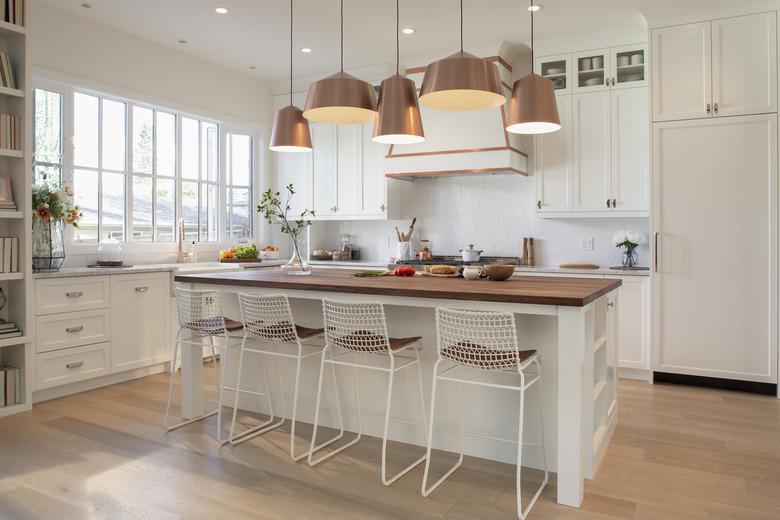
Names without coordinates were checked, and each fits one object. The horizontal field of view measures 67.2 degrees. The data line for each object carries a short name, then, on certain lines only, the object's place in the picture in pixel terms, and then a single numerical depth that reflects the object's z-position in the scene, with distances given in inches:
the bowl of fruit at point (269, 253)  248.2
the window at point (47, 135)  180.2
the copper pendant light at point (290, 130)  143.0
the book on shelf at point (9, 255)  152.0
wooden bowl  128.9
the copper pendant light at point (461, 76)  108.3
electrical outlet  213.5
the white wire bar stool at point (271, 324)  125.6
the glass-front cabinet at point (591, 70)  198.1
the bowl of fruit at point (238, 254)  228.4
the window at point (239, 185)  251.8
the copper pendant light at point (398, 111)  123.7
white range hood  204.2
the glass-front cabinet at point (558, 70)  203.0
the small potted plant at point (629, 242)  195.6
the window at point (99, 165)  192.4
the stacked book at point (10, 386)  151.1
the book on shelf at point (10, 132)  151.0
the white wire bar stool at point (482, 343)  99.0
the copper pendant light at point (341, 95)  123.0
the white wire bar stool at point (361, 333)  112.7
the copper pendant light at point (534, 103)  113.3
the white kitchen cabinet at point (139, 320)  181.2
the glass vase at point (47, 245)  164.7
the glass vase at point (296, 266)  156.2
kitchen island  101.4
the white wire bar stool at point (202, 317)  137.0
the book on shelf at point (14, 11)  151.0
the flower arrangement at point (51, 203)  161.9
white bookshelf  153.7
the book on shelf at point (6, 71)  151.2
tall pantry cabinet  168.7
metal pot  220.5
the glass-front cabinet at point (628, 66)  193.5
